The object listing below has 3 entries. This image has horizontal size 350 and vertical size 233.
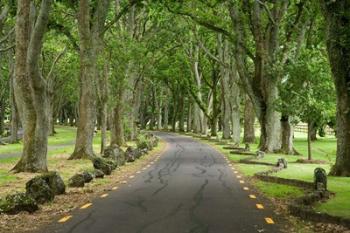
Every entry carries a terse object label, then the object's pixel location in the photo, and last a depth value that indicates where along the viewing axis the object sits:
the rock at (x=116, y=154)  26.38
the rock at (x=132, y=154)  28.59
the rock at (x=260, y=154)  29.88
